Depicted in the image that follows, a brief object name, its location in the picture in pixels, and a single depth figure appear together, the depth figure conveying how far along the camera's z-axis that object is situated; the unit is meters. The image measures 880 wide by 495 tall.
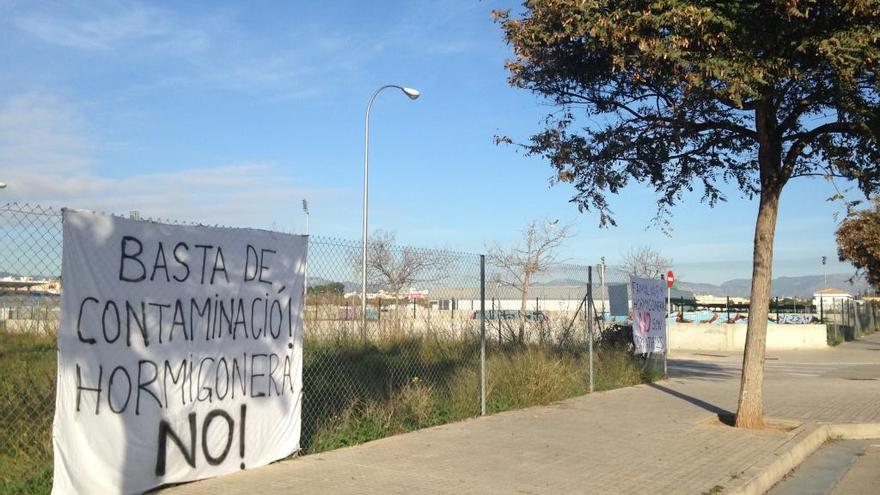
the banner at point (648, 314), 14.81
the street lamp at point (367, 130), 21.08
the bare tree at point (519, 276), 11.82
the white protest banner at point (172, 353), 5.64
